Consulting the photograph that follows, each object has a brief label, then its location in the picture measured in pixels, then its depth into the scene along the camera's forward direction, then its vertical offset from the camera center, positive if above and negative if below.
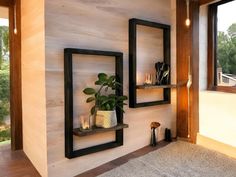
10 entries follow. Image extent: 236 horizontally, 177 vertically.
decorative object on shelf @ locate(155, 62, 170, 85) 2.23 +0.15
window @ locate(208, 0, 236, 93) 2.12 +0.42
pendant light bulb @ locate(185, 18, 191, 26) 2.22 +0.67
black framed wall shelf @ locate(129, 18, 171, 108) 1.97 +0.21
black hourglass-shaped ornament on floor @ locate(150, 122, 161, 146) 2.21 -0.50
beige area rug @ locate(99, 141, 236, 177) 1.62 -0.65
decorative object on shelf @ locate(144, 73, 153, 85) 2.15 +0.07
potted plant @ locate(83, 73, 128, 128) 1.67 -0.12
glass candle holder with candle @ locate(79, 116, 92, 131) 1.62 -0.28
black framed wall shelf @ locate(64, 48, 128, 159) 1.54 -0.19
